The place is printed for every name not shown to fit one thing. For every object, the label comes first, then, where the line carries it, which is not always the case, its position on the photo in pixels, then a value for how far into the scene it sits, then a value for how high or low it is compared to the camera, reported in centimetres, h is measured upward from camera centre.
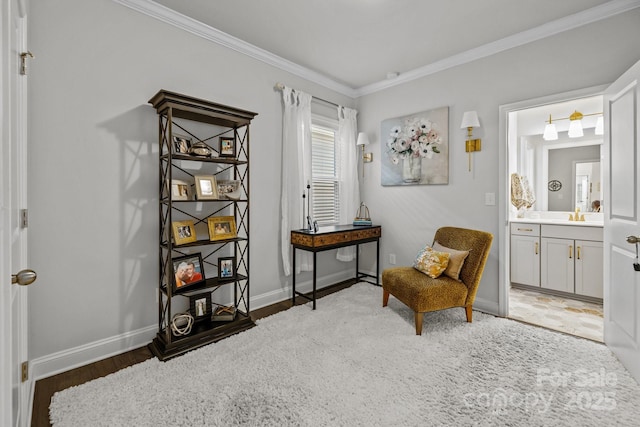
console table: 316 -31
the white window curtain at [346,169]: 407 +56
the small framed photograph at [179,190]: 238 +16
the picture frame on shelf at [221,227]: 257 -14
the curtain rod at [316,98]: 331 +137
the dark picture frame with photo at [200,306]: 261 -82
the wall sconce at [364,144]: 402 +89
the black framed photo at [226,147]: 269 +57
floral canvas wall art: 347 +74
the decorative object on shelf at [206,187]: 246 +19
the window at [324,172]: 385 +49
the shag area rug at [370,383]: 165 -108
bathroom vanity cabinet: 344 -57
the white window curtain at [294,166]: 337 +50
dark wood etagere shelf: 228 -2
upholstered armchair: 257 -63
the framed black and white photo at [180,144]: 239 +53
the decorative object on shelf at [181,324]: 236 -90
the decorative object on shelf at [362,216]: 386 -8
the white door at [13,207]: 88 +2
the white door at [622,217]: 194 -5
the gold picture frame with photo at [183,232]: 234 -16
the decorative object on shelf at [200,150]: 244 +48
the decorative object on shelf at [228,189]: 265 +19
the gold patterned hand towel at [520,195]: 423 +21
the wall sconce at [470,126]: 311 +86
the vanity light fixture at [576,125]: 375 +106
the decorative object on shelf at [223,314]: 263 -89
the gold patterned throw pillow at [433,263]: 279 -49
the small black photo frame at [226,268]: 268 -51
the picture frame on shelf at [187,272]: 238 -48
